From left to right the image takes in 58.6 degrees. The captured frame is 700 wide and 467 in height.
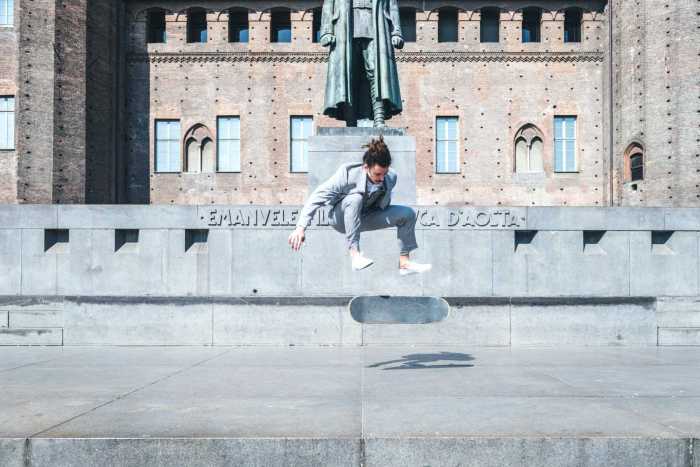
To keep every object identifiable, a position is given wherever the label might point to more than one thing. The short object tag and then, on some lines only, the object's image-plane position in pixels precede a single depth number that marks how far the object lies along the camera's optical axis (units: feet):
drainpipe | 91.45
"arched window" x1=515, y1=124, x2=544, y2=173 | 94.58
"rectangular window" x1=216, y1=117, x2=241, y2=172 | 94.99
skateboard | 20.83
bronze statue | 32.50
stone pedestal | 30.71
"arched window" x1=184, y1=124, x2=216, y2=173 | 94.99
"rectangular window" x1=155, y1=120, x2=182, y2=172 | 95.03
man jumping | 17.76
